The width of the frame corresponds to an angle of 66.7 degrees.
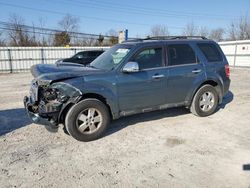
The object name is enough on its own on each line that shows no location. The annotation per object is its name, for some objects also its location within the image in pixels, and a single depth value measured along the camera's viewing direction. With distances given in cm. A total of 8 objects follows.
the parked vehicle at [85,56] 1193
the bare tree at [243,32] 3084
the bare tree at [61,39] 2911
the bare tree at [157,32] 3519
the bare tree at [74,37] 3111
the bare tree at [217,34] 3665
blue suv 343
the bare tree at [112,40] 2857
